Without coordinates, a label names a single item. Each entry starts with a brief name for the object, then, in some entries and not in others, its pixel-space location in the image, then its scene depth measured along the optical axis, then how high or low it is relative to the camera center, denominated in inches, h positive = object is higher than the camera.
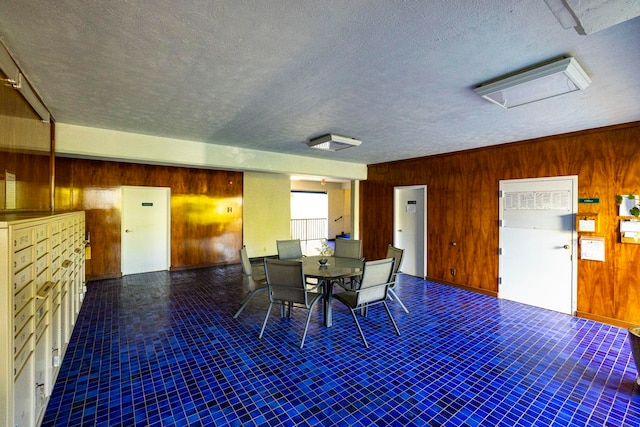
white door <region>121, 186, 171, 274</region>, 233.9 -15.5
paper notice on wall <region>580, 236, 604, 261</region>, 147.1 -17.6
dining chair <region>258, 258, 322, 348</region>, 120.6 -30.3
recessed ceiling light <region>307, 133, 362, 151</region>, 163.8 +40.4
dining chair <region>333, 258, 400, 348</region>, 121.9 -32.2
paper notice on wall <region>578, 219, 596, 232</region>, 149.2 -6.2
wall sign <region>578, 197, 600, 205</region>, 149.0 +6.6
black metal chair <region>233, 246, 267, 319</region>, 144.8 -35.4
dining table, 133.3 -28.6
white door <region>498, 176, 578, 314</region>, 159.2 -17.1
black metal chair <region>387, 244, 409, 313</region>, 146.0 -24.6
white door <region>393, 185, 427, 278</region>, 235.1 -11.6
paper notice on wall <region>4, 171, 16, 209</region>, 83.3 +5.5
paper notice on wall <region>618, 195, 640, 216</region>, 137.3 +4.4
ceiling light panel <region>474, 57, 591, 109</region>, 81.0 +39.5
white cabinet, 47.4 -21.5
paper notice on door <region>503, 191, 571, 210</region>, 160.7 +7.2
